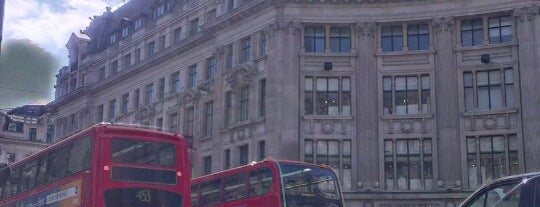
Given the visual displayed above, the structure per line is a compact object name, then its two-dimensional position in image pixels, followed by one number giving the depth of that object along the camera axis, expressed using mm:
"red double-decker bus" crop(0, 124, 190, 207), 19625
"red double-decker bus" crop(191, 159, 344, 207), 22953
